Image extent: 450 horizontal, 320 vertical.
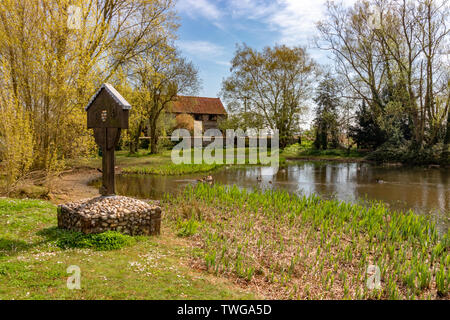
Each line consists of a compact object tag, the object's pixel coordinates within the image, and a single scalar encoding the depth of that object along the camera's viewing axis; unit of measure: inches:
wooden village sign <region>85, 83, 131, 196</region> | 297.0
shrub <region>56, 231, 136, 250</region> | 255.4
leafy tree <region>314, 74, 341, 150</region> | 1408.1
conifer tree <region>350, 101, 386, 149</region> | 1263.5
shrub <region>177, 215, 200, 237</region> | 316.8
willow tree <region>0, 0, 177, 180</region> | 468.1
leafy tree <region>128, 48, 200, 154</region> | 1069.8
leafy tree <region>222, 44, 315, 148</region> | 1449.3
